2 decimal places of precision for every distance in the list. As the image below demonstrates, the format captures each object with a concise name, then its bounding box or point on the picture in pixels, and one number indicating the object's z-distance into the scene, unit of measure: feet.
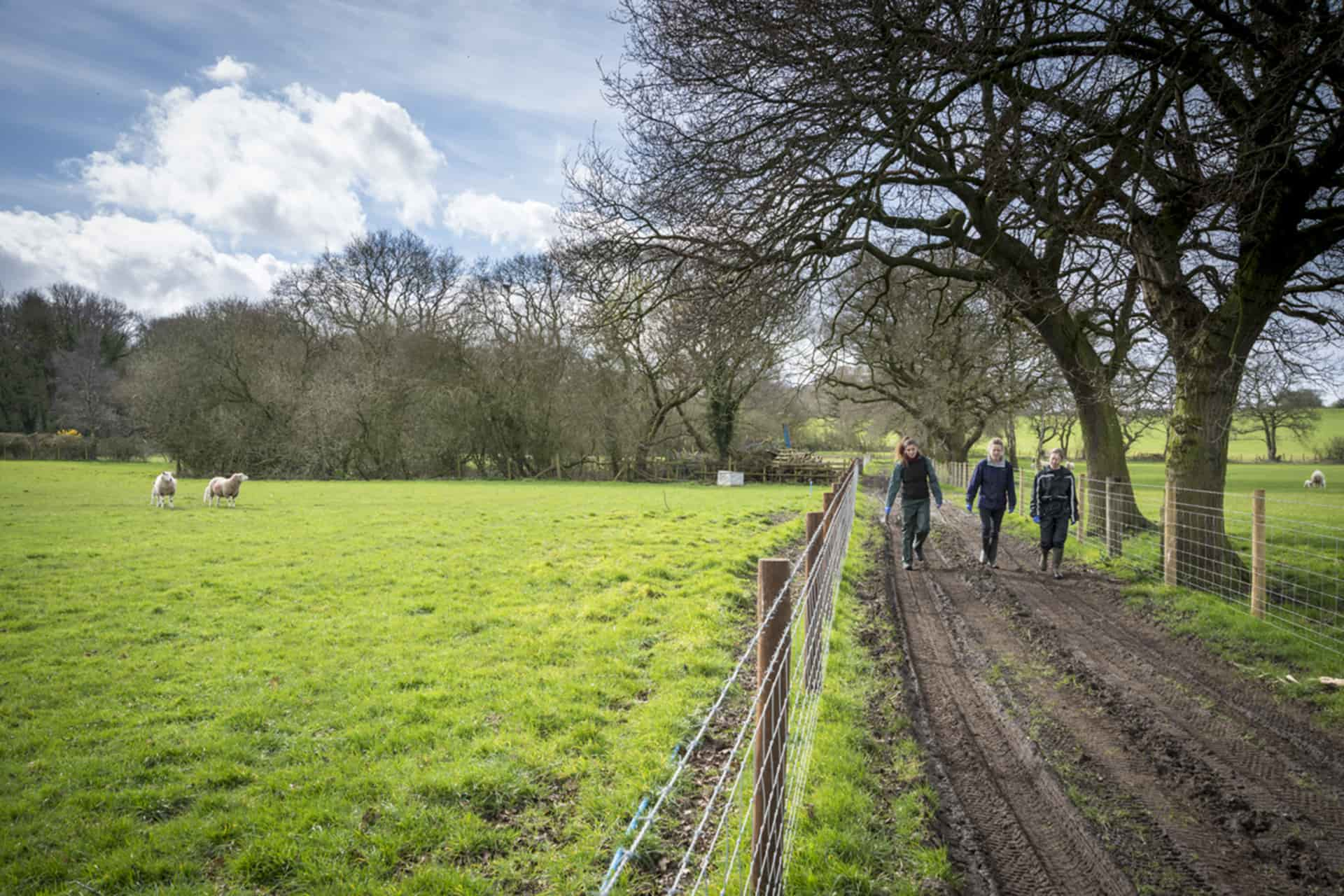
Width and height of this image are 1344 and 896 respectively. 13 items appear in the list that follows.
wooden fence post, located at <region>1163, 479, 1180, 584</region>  27.78
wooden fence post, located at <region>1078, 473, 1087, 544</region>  40.44
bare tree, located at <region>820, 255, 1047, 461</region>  41.27
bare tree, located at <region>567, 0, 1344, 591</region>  19.33
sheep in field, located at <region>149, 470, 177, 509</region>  60.80
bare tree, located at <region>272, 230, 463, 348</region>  135.64
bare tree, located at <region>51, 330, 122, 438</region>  163.84
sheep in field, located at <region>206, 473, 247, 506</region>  62.18
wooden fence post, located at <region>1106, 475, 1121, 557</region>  35.40
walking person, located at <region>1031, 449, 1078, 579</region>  29.60
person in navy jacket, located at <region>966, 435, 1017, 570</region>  31.32
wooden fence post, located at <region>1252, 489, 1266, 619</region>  22.58
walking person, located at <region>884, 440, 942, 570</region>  33.04
